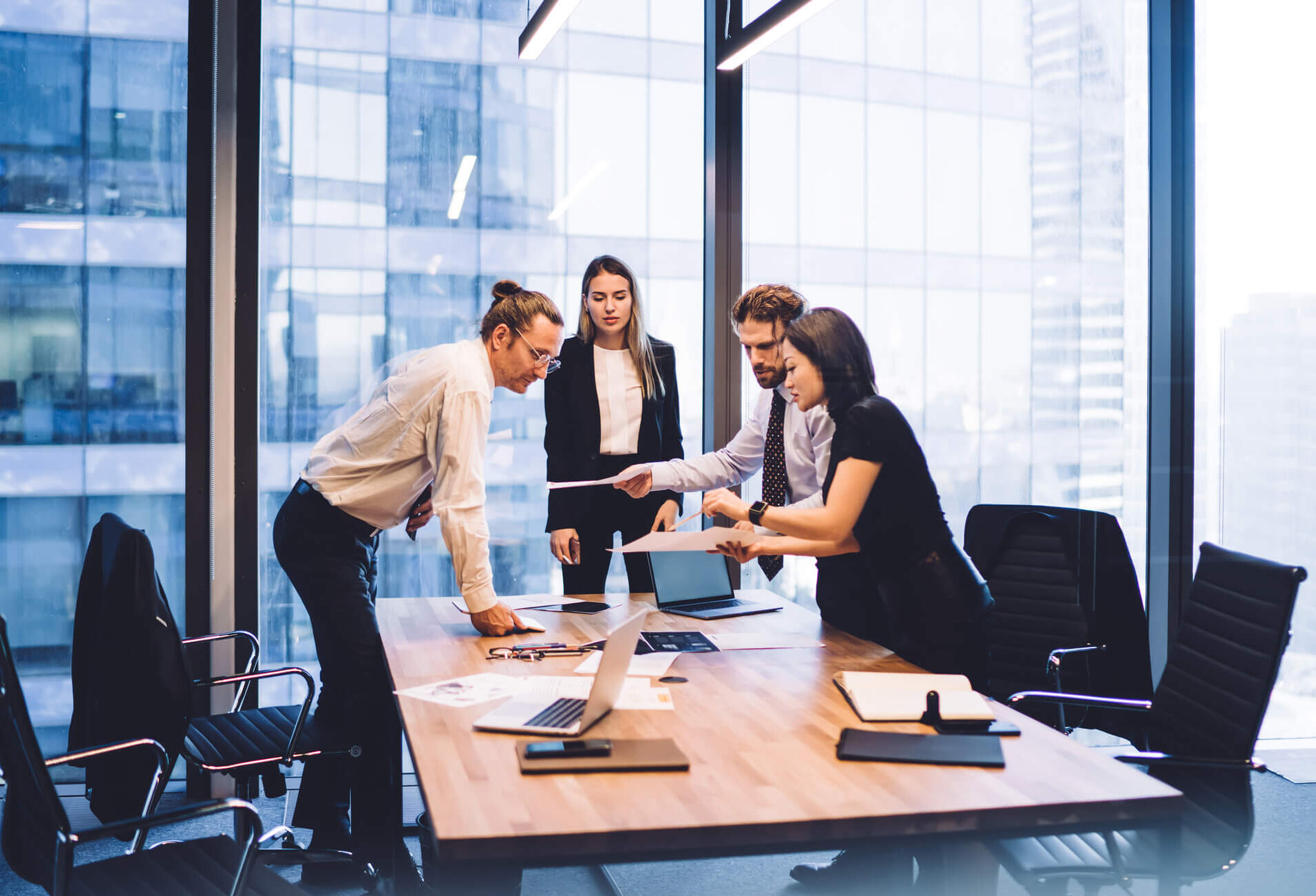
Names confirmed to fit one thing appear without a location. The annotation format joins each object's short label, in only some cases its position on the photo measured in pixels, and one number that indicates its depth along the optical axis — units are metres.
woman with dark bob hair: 2.24
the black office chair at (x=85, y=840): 1.51
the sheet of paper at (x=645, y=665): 2.14
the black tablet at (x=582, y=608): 2.86
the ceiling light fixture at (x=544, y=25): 2.97
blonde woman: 3.38
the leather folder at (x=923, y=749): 1.57
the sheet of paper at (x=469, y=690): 1.91
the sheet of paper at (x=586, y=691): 1.91
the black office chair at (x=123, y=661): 2.07
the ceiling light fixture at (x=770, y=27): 2.76
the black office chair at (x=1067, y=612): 2.82
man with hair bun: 2.56
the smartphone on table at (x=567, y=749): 1.54
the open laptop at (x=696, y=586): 2.86
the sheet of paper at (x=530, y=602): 2.92
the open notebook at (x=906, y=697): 1.77
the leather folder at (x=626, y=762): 1.51
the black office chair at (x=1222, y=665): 1.89
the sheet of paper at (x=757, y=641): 2.43
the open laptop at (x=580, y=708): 1.68
